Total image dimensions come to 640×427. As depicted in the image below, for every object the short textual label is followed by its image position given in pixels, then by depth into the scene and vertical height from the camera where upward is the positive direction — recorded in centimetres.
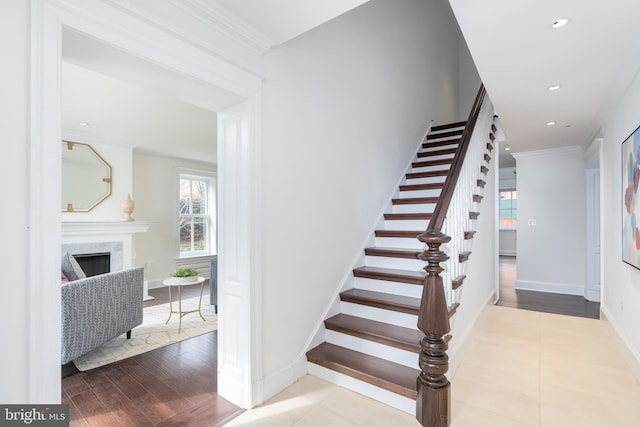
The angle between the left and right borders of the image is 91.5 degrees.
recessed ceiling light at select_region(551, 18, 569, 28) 191 +119
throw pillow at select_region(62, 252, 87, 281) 325 -56
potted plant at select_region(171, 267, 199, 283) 361 -72
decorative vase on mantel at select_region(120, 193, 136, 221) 491 +13
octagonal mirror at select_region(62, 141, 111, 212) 447 +56
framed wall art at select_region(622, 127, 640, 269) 230 +11
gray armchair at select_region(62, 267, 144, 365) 247 -83
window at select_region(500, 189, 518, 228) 937 +17
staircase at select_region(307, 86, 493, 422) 213 -78
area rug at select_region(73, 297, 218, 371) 279 -127
